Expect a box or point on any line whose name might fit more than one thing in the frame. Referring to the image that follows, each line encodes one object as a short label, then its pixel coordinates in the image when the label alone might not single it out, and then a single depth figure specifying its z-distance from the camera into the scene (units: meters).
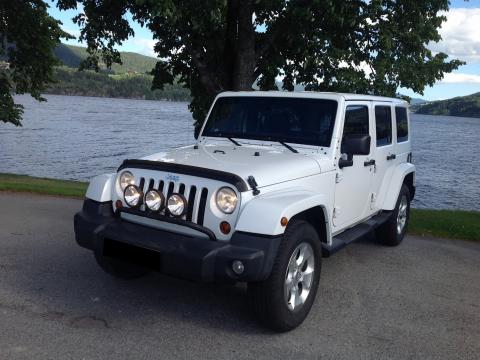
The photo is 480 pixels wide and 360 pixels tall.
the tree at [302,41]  10.67
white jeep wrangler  3.74
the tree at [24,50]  14.51
